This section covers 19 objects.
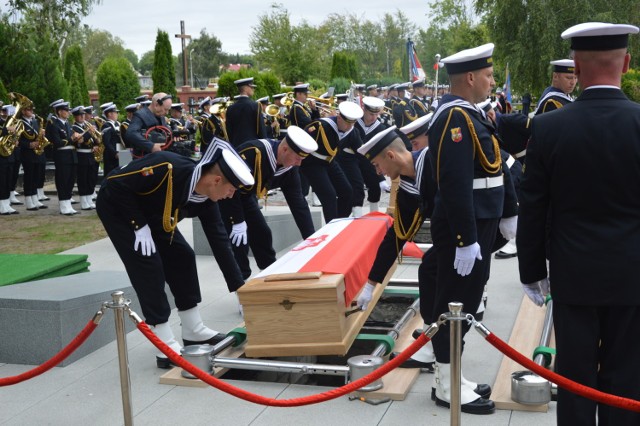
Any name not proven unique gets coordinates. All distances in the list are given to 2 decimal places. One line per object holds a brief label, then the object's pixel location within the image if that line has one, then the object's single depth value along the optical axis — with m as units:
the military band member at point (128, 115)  13.92
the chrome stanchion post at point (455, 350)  3.71
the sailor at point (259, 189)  6.58
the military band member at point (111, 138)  15.71
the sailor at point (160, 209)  5.41
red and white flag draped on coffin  5.72
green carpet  6.83
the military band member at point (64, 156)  14.83
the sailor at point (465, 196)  4.48
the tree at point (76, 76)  30.20
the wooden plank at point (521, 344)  4.77
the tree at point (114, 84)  32.69
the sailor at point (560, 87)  8.17
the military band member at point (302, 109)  13.84
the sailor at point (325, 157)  10.02
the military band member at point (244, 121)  12.73
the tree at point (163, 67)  29.57
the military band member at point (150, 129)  11.22
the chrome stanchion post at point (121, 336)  4.18
